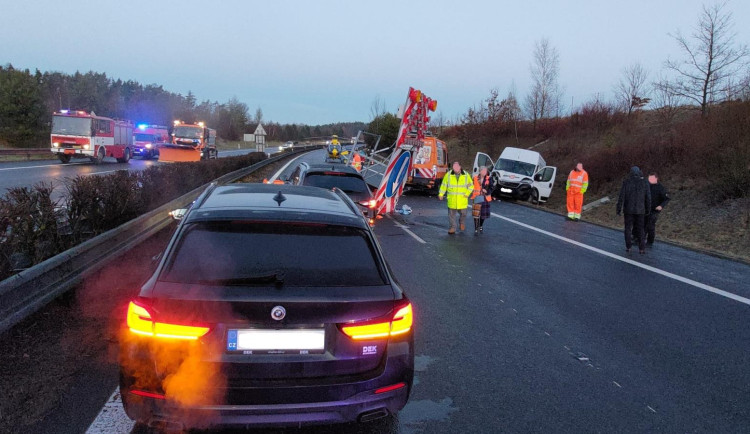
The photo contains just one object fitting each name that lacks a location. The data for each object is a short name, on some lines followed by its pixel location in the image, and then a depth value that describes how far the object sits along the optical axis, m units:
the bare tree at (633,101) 34.78
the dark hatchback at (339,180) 10.03
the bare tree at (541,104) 44.28
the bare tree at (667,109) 27.33
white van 23.30
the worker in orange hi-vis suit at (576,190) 16.36
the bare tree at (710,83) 22.62
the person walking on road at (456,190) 12.26
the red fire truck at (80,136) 28.72
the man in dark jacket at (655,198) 11.61
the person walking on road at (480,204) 12.67
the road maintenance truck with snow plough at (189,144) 31.72
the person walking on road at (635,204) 10.57
